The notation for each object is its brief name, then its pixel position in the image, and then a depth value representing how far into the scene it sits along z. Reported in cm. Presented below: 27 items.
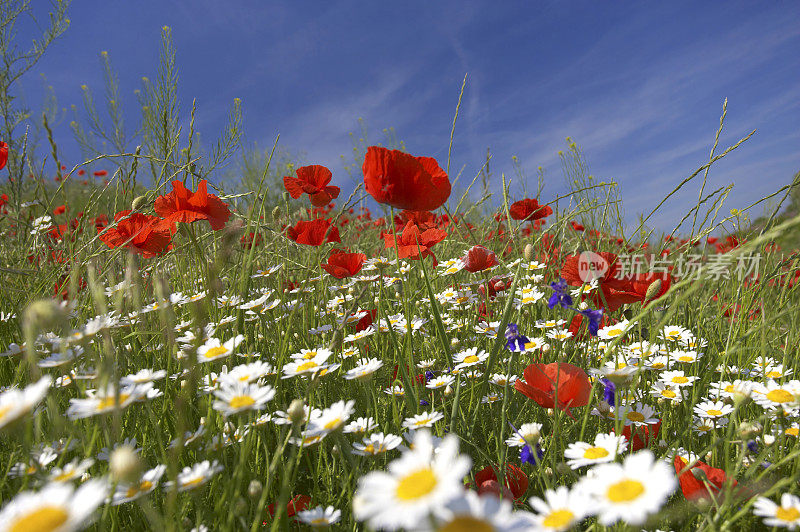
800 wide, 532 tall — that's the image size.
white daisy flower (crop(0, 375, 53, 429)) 24
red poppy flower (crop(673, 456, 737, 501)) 37
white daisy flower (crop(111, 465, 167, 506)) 32
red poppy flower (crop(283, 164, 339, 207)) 69
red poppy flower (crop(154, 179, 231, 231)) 57
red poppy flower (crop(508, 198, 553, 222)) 85
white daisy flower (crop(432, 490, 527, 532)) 17
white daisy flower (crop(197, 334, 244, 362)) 41
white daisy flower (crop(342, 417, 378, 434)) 42
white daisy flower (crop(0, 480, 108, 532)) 19
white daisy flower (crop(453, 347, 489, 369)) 50
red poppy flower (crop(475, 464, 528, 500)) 40
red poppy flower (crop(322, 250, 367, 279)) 66
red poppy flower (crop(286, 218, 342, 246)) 68
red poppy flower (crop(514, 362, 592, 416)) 42
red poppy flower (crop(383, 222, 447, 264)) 61
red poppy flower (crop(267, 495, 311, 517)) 41
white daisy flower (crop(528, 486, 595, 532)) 22
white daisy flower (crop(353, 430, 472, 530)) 16
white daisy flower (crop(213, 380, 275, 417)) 32
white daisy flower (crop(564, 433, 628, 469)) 32
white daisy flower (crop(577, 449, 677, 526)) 20
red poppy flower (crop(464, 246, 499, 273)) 58
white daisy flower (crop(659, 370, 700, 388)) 47
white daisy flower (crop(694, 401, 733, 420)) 44
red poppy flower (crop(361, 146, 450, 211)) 47
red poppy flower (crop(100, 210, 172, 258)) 60
